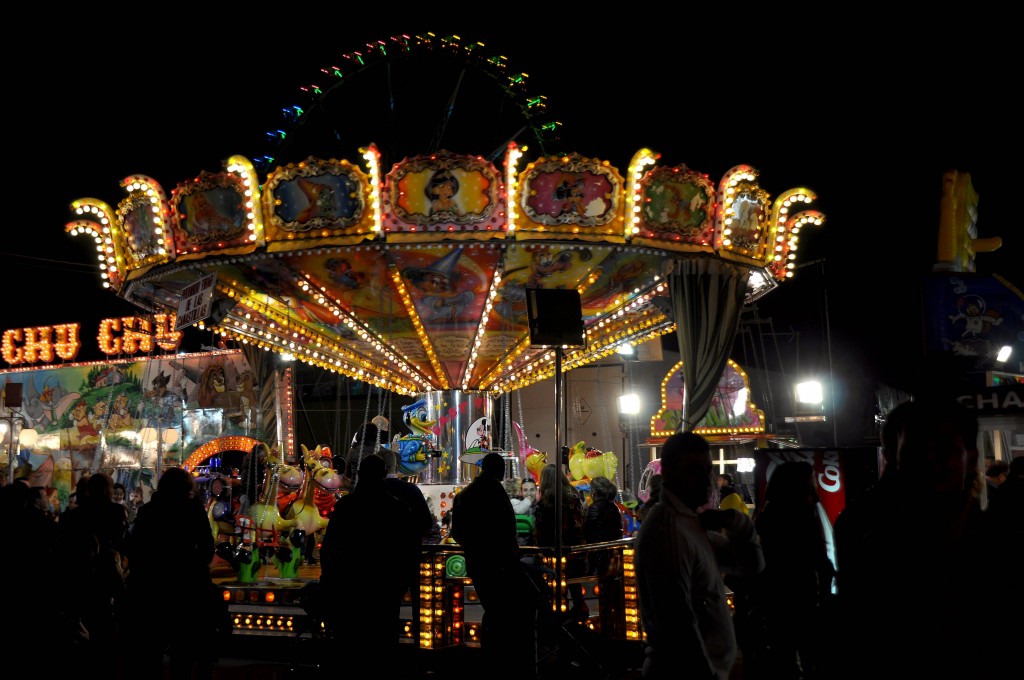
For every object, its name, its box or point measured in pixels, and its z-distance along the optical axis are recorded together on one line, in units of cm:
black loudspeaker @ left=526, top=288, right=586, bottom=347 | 782
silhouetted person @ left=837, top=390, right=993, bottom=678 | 249
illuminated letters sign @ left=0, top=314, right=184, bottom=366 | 3306
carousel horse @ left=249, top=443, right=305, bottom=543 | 1192
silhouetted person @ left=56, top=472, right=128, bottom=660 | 742
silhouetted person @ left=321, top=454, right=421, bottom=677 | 648
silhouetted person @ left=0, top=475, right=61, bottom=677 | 659
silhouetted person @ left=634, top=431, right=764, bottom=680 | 353
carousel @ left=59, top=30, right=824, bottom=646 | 1012
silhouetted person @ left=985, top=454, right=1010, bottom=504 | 953
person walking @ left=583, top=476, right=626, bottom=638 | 902
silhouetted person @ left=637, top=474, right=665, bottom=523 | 888
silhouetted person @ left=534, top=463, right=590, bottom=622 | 898
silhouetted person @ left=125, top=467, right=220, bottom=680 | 631
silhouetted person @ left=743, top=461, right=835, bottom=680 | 593
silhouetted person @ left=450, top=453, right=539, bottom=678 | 707
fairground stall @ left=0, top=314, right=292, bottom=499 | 3008
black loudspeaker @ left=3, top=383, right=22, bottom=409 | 2036
